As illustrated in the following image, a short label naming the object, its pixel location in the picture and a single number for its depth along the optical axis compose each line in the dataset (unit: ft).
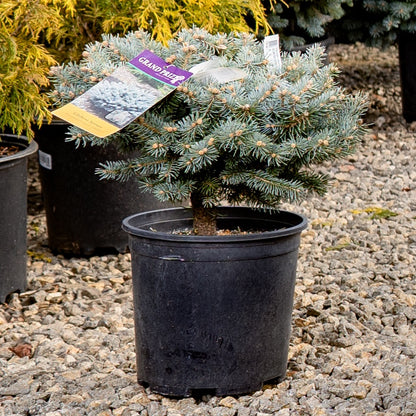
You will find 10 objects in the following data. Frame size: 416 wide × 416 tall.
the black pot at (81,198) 20.52
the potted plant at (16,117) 17.47
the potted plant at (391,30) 31.26
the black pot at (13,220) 17.47
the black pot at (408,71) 33.44
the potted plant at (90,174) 20.54
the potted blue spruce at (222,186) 12.16
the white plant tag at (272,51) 13.12
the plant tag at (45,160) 20.71
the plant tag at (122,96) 11.79
